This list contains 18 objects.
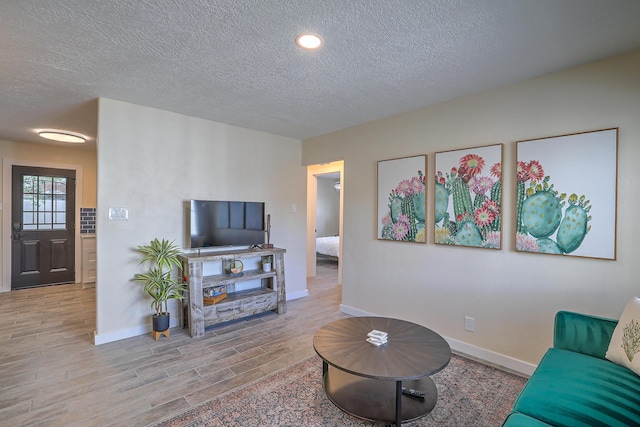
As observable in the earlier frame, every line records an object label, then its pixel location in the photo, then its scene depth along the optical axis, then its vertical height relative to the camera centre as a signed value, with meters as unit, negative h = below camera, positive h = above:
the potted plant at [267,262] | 4.00 -0.70
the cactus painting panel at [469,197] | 2.69 +0.15
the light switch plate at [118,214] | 3.13 -0.06
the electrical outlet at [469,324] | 2.84 -1.05
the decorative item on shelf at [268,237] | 4.12 -0.37
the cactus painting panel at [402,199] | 3.22 +0.15
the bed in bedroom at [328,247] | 7.26 -0.89
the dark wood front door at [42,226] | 5.04 -0.33
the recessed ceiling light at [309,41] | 1.93 +1.12
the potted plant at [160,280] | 3.16 -0.75
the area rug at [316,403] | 1.93 -1.35
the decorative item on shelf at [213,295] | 3.42 -0.99
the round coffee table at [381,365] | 1.75 -0.90
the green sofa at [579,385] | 1.33 -0.87
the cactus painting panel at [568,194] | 2.16 +0.15
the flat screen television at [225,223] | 3.53 -0.17
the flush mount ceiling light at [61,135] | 4.34 +1.08
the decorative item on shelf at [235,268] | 3.74 -0.72
